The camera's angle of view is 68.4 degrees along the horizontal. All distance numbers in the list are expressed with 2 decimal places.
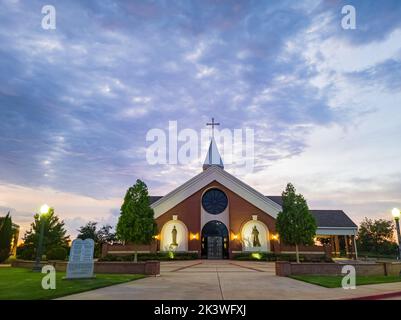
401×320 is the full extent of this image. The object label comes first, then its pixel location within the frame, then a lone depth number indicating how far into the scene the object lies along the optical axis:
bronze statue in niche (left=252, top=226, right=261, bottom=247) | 36.38
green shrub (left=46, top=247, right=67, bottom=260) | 27.12
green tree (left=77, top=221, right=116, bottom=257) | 42.47
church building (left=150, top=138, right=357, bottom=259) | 36.22
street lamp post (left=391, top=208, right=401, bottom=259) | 16.68
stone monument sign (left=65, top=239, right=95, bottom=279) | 13.98
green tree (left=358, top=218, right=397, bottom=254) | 54.75
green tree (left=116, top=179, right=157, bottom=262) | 22.98
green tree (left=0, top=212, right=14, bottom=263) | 27.52
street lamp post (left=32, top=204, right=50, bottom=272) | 18.12
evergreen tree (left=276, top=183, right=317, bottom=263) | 23.19
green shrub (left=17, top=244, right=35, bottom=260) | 28.08
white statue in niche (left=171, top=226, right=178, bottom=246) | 36.12
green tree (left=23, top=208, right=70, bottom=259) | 31.88
